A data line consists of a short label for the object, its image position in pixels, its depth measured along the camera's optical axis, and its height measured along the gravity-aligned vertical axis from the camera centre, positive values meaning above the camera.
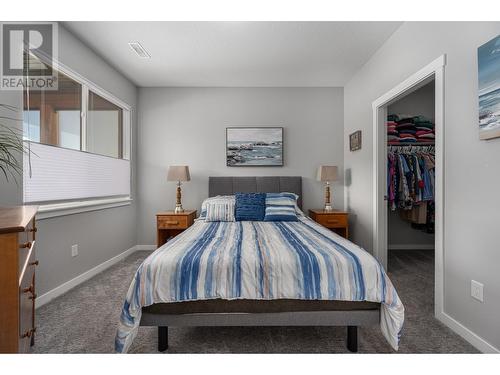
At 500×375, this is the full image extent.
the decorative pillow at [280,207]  3.24 -0.25
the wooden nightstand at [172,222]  3.54 -0.47
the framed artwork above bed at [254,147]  4.08 +0.62
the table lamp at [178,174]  3.71 +0.19
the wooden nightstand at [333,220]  3.62 -0.45
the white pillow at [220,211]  3.28 -0.30
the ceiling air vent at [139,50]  2.86 +1.55
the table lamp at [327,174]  3.76 +0.19
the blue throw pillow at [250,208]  3.35 -0.27
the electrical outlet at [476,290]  1.69 -0.67
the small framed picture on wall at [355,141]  3.53 +0.64
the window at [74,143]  2.30 +0.48
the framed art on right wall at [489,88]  1.56 +0.60
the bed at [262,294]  1.59 -0.65
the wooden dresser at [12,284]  1.09 -0.41
